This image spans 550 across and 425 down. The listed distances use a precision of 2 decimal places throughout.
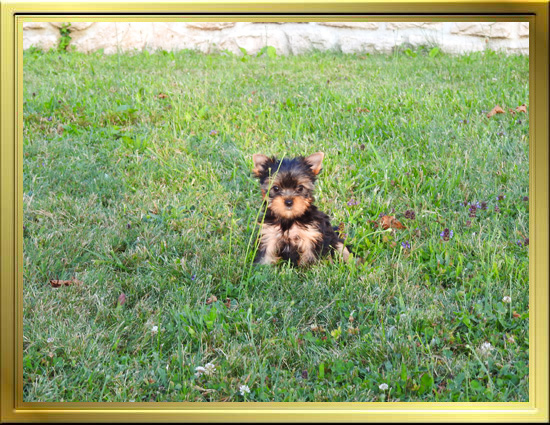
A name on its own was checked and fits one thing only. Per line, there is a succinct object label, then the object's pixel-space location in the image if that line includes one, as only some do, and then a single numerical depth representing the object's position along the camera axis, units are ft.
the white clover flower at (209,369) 9.85
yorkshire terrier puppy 11.68
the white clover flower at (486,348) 9.98
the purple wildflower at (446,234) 11.77
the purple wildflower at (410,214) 12.24
